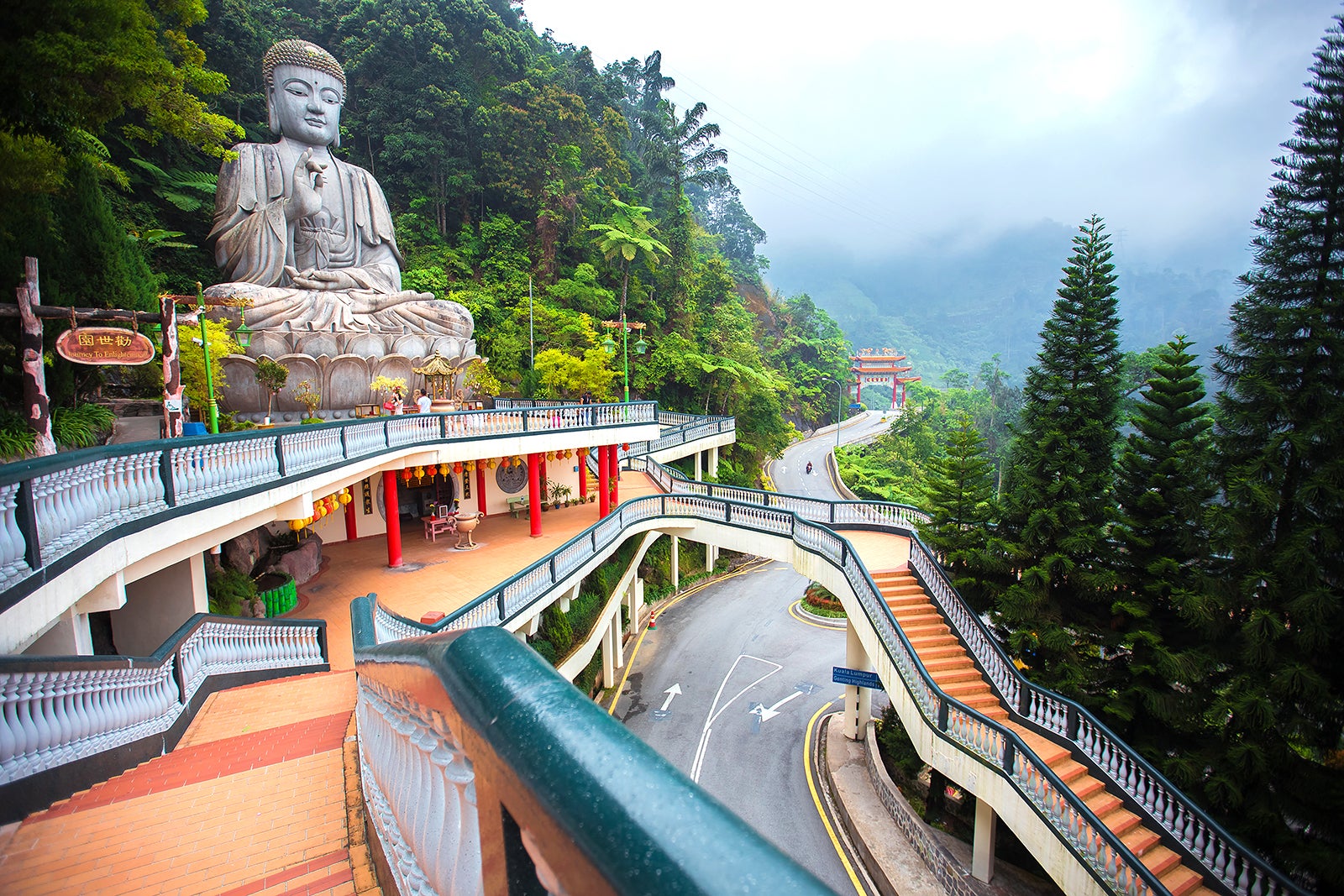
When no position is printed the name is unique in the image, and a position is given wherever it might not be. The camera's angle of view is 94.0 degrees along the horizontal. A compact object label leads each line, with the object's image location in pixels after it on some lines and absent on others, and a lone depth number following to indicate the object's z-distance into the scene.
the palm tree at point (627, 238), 26.83
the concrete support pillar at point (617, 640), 17.34
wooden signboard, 7.42
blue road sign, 12.84
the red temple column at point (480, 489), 17.86
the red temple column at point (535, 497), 15.85
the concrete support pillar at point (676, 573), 23.52
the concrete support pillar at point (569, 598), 14.56
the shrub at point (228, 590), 9.53
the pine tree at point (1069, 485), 11.02
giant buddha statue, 17.16
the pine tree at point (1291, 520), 8.10
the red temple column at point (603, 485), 17.30
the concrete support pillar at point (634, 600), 20.39
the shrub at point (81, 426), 8.52
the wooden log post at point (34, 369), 7.46
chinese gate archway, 78.06
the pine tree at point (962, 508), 12.63
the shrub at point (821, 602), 22.61
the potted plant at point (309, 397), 16.17
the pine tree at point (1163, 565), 9.78
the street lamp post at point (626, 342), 20.41
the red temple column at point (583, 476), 19.17
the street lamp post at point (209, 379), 10.23
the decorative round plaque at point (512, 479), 18.84
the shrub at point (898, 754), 13.91
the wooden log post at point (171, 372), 9.30
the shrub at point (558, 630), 13.89
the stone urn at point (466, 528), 14.76
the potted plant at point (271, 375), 15.01
